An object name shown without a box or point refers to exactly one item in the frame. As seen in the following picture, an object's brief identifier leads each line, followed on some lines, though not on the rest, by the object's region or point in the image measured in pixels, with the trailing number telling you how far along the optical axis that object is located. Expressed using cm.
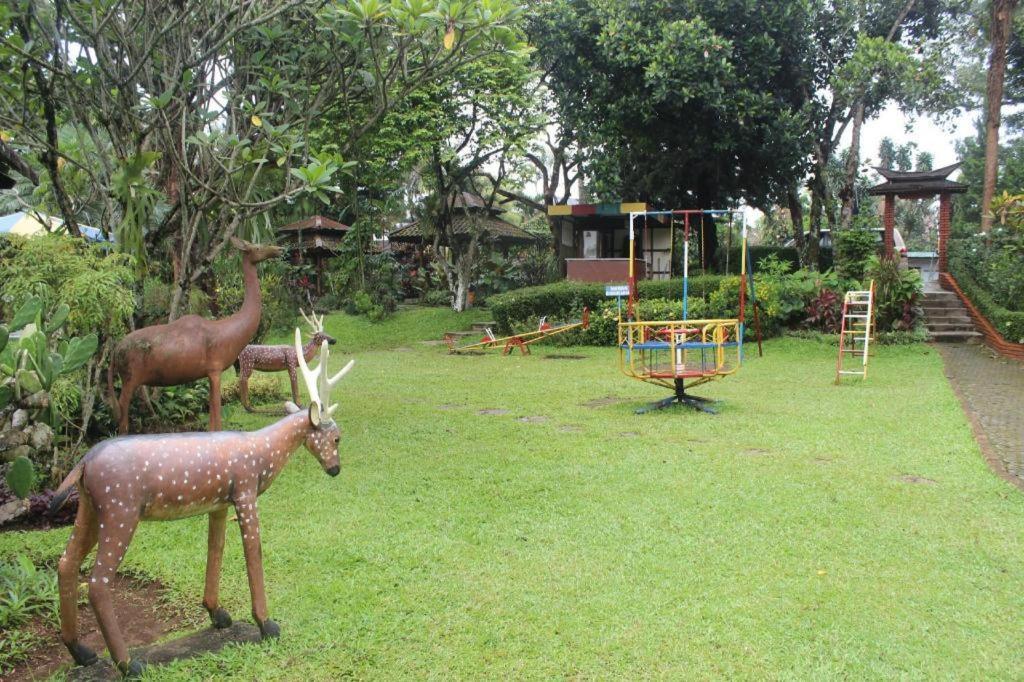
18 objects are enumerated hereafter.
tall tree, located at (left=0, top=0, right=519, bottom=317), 701
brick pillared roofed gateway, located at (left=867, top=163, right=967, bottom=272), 2073
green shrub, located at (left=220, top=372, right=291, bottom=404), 1127
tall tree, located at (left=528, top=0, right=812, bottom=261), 2011
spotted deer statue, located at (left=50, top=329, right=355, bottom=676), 335
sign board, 1634
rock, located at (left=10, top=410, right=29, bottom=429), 618
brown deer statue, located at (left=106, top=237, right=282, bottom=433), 689
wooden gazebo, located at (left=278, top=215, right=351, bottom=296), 2772
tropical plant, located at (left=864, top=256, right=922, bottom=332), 1753
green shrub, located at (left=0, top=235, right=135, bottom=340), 630
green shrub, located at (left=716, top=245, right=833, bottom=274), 2619
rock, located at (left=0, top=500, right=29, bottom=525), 574
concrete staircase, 1756
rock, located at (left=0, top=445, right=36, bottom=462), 607
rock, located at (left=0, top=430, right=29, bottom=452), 606
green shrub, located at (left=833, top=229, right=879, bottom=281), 1905
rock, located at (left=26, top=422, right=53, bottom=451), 625
